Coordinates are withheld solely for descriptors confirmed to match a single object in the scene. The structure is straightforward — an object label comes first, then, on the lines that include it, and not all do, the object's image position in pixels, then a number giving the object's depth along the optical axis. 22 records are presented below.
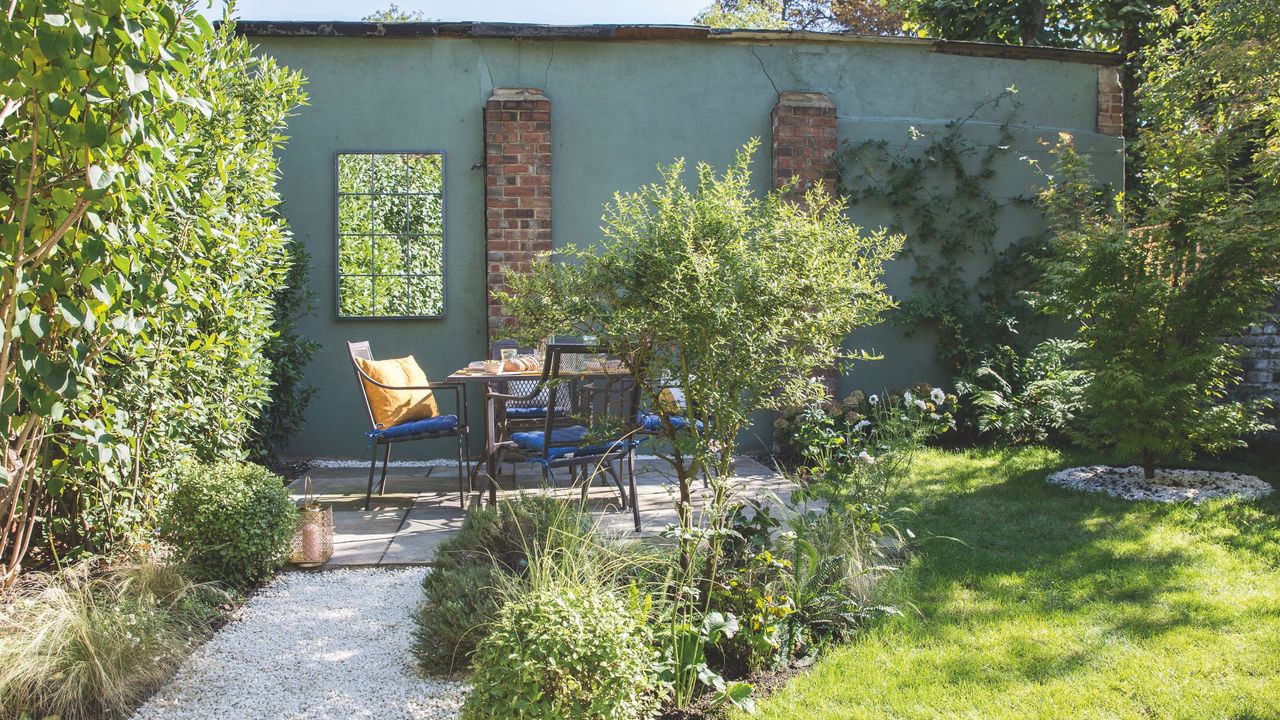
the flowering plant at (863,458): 3.61
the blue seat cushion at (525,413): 5.07
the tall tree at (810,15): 16.33
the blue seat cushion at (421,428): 4.88
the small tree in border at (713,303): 2.71
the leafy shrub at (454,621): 2.65
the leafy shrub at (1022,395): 6.26
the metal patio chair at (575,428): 4.09
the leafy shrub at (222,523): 3.30
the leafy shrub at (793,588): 2.64
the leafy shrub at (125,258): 2.13
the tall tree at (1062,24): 10.24
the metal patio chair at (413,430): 4.87
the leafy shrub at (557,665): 1.95
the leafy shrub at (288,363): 5.86
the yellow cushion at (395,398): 5.03
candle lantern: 3.73
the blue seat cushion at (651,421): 4.16
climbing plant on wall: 7.04
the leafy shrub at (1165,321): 4.72
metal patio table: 4.48
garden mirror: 6.69
